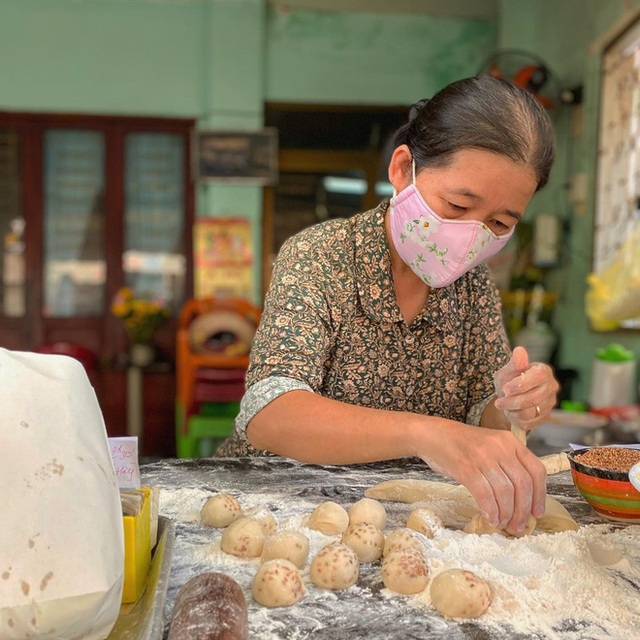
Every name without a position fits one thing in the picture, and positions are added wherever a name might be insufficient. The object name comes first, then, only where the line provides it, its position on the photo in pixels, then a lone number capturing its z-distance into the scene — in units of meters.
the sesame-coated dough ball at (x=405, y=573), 0.91
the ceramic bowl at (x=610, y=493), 1.16
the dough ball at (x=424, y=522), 1.12
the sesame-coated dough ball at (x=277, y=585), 0.87
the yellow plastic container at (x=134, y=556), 0.82
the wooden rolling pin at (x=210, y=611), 0.68
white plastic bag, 0.68
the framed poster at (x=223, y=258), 5.29
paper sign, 1.00
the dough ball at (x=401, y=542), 1.01
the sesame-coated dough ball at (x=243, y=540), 1.03
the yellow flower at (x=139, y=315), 5.13
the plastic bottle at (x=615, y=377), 3.15
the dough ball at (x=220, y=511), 1.14
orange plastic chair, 4.16
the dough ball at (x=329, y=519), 1.12
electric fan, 4.07
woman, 1.14
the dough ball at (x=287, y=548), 0.99
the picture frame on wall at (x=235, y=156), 5.27
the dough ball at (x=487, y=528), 1.10
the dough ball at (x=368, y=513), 1.14
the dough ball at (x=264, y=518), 1.12
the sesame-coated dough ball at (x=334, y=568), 0.92
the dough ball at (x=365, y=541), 1.02
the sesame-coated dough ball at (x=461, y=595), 0.85
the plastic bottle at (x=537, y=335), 4.19
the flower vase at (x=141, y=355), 5.28
